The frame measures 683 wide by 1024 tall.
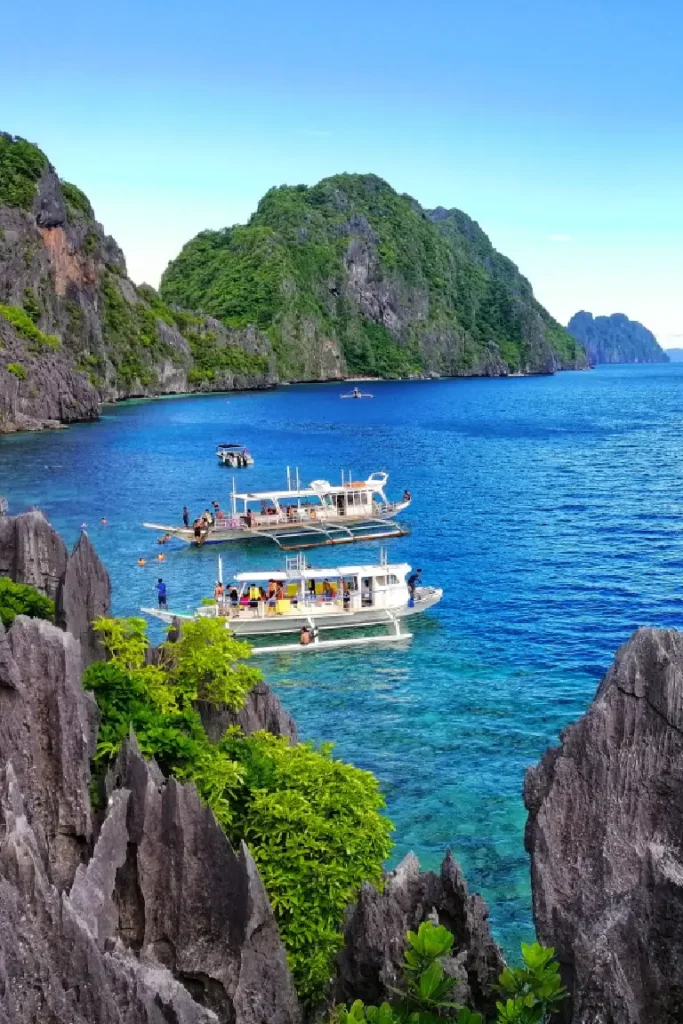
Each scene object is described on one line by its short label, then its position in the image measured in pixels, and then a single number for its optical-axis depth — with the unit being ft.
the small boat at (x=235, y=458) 358.96
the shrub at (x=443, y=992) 35.04
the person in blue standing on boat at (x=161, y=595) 161.79
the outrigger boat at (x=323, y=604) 148.05
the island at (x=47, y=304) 464.65
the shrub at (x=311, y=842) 53.88
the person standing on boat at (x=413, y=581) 159.43
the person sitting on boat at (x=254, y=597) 150.01
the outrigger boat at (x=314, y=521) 225.56
